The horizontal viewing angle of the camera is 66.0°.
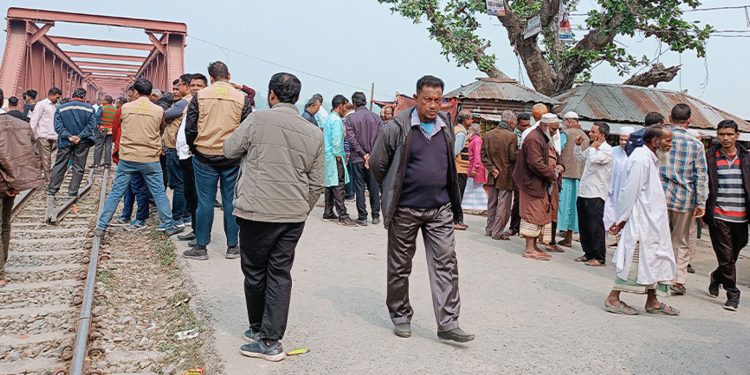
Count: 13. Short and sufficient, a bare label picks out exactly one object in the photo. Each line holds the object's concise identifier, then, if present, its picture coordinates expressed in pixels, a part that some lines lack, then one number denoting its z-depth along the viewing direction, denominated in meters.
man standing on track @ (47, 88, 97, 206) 9.17
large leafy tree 15.57
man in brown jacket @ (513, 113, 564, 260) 6.88
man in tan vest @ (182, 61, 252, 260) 5.76
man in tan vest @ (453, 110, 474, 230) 9.26
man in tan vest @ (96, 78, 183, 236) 6.89
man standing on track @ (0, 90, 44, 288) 5.18
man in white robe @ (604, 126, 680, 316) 4.80
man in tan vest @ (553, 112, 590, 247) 7.77
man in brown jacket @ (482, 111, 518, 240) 8.22
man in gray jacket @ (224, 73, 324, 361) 3.67
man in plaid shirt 5.50
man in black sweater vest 4.02
